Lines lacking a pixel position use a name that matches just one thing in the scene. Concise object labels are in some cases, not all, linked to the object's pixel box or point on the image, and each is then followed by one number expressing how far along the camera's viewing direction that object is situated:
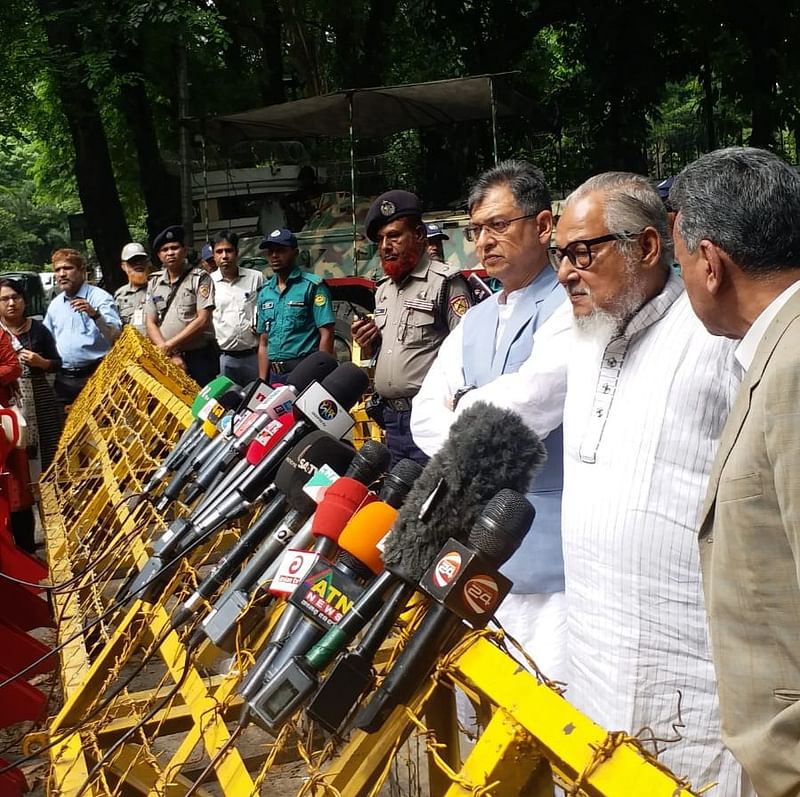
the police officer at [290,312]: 6.89
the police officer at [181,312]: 8.29
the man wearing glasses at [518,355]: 2.79
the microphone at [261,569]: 2.20
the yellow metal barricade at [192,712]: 1.36
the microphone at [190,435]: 3.77
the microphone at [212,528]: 2.28
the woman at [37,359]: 7.89
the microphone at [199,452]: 3.46
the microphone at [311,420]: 2.59
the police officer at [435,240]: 9.03
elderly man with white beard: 2.19
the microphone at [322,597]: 1.72
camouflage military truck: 12.58
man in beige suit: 1.35
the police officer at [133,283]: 9.31
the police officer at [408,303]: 4.33
